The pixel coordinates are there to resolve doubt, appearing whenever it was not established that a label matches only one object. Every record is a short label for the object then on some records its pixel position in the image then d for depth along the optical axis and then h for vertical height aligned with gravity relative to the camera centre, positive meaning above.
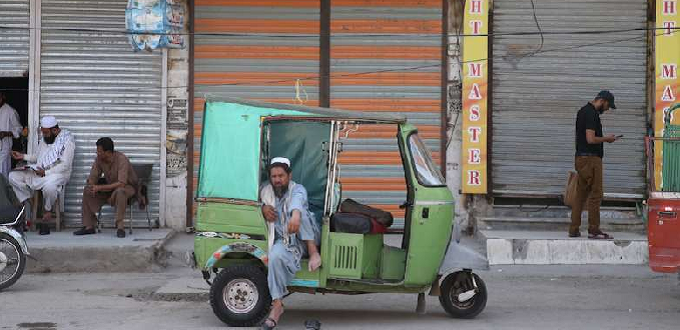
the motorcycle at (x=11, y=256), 10.75 -0.93
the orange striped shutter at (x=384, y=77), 14.06 +1.28
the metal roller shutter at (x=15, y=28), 14.01 +1.84
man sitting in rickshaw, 8.56 -0.48
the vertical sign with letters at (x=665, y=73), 13.67 +1.36
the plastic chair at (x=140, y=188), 13.38 -0.27
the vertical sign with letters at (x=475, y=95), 13.87 +1.04
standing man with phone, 12.29 +0.23
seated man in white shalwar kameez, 13.36 -0.04
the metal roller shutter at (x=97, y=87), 14.00 +1.07
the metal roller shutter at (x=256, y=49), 14.00 +1.62
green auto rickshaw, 8.77 -0.47
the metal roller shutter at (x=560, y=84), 13.95 +1.21
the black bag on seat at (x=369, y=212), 9.10 -0.35
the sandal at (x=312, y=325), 8.59 -1.27
